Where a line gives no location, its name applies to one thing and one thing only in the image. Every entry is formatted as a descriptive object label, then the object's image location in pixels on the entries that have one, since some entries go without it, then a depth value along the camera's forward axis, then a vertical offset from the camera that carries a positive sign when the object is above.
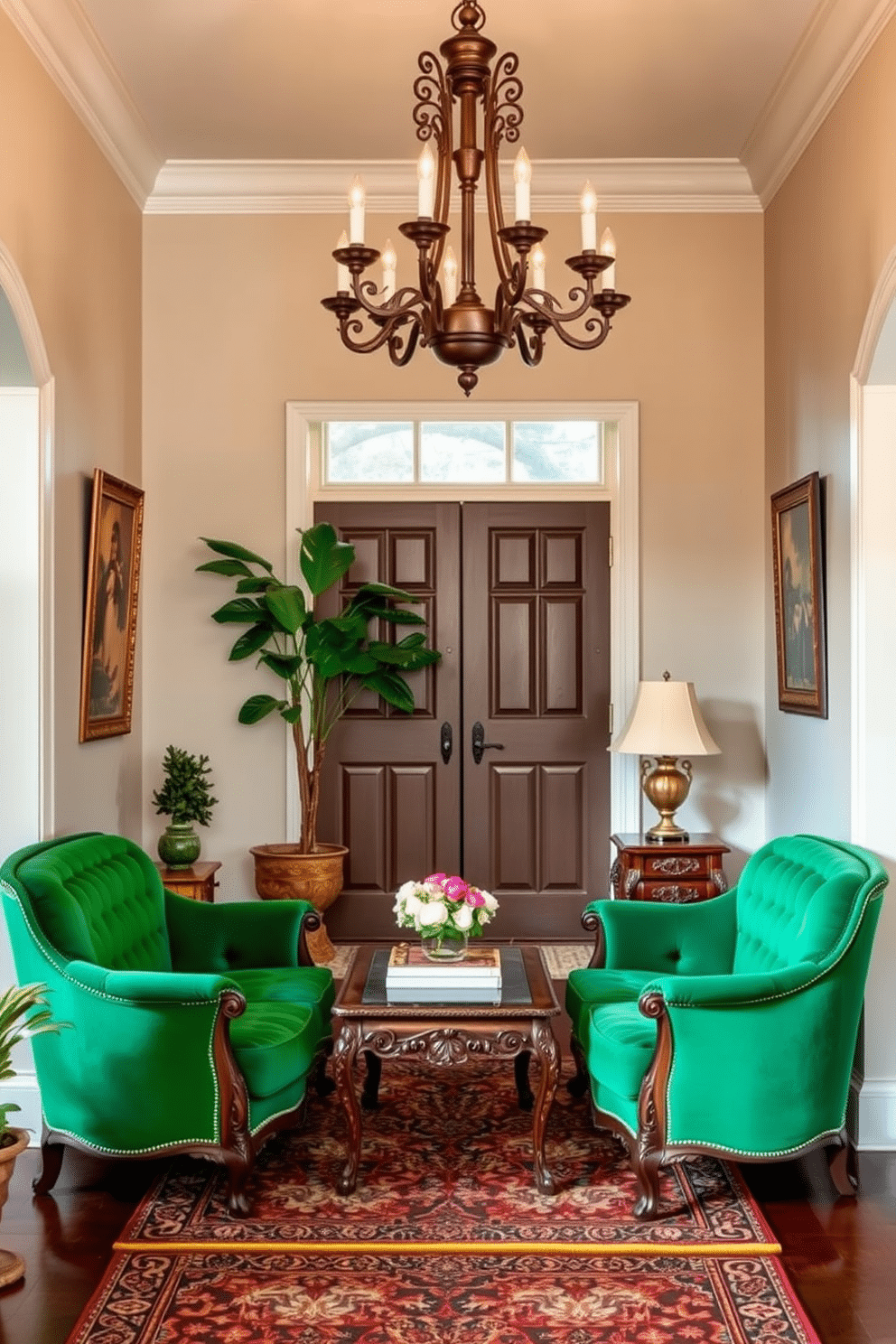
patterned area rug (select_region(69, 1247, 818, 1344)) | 2.96 -1.46
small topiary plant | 5.90 -0.51
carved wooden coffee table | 3.77 -1.02
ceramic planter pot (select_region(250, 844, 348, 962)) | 6.01 -0.89
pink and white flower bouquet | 3.98 -0.70
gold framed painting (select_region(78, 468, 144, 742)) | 5.11 +0.29
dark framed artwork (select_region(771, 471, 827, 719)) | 4.99 +0.31
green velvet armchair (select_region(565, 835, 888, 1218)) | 3.58 -1.02
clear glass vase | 4.04 -0.82
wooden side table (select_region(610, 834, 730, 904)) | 5.57 -0.81
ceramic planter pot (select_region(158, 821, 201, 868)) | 5.72 -0.73
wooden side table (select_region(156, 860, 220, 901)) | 5.52 -0.84
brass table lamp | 5.61 -0.26
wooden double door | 6.52 -0.27
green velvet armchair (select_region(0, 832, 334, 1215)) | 3.61 -1.02
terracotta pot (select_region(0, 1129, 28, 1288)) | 3.21 -1.29
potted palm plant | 6.06 +0.12
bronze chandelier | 3.32 +1.05
